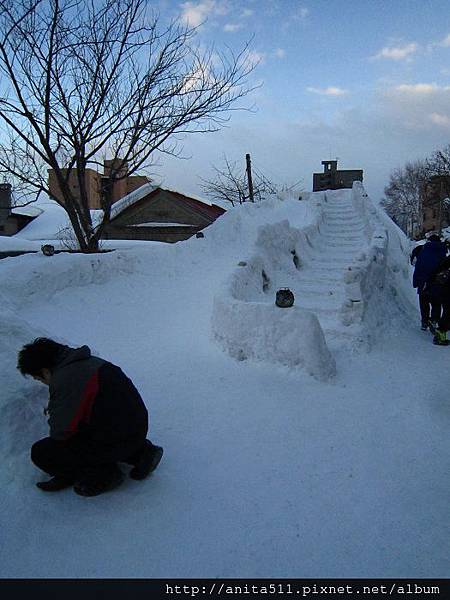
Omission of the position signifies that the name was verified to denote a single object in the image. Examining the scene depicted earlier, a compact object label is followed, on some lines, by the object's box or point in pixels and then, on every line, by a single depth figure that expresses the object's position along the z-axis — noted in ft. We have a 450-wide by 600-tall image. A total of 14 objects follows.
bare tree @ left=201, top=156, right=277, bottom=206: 102.53
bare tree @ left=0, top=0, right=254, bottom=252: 34.01
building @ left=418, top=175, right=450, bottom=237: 131.64
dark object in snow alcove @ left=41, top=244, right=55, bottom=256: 27.91
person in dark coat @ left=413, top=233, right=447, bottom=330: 21.93
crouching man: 8.34
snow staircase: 20.61
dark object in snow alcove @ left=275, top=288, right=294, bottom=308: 17.01
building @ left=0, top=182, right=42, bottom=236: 83.35
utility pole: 89.92
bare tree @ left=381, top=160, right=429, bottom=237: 177.53
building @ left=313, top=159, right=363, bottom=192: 110.32
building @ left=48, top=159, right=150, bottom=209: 95.54
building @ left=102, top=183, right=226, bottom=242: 83.92
